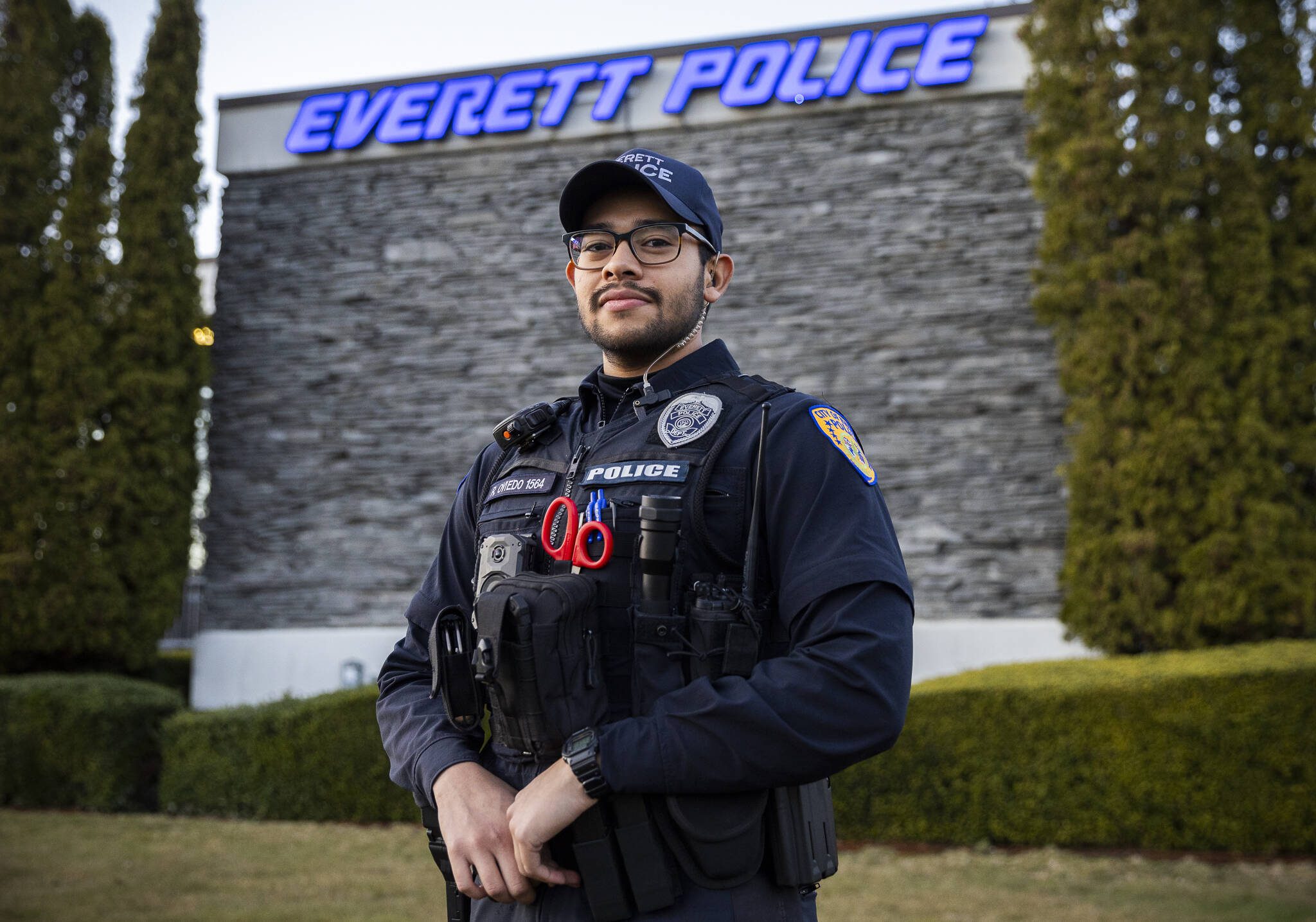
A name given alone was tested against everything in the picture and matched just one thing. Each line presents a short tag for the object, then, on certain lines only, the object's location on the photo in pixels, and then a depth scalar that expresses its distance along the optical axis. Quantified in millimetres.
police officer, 1688
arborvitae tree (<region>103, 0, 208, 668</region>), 9492
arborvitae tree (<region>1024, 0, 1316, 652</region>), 7430
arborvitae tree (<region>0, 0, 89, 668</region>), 9070
